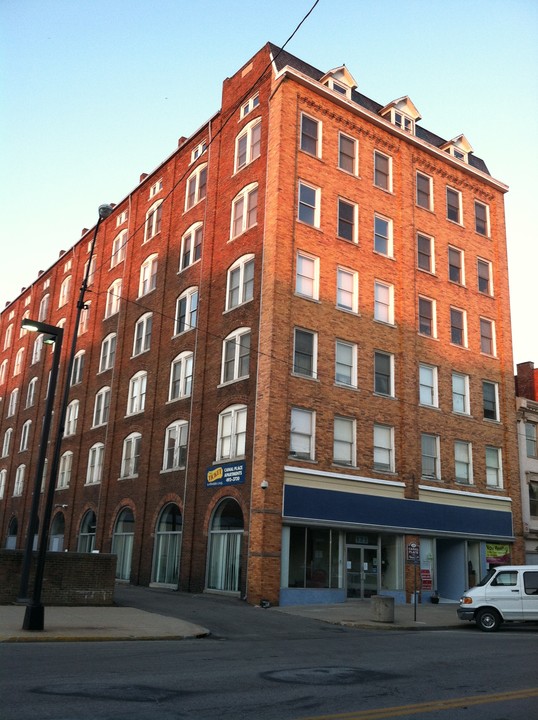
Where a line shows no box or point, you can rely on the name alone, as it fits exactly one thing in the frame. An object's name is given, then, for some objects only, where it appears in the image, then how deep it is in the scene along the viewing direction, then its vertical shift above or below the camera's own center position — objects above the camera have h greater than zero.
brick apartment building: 27.38 +8.89
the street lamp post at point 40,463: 18.80 +2.64
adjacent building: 35.50 +5.66
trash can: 20.98 -0.92
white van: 20.19 -0.46
